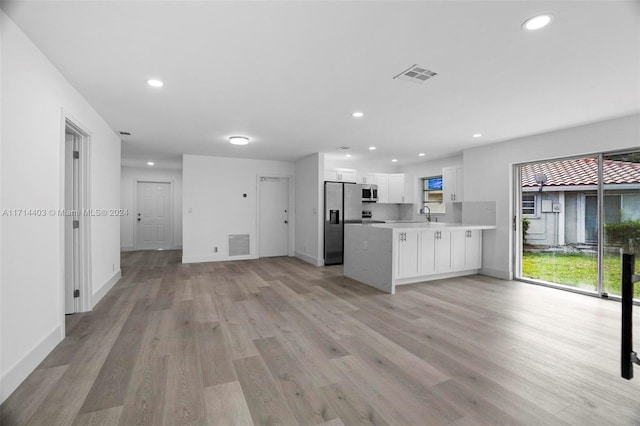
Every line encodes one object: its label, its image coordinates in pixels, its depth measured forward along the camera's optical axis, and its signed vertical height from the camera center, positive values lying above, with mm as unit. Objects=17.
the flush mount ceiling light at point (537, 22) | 1892 +1253
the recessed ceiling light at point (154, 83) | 2855 +1267
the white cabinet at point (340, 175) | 6918 +900
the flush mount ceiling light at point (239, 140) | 5070 +1259
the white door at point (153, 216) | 8656 -103
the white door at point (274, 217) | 7484 -111
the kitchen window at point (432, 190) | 7590 +589
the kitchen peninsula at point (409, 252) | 4508 -673
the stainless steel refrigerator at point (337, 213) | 6617 -8
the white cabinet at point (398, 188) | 7984 +665
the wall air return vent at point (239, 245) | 7117 -780
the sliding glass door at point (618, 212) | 3932 +12
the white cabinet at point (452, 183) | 6219 +628
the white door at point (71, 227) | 3369 -165
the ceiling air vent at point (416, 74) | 2600 +1267
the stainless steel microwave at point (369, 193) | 7527 +499
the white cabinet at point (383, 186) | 7830 +708
